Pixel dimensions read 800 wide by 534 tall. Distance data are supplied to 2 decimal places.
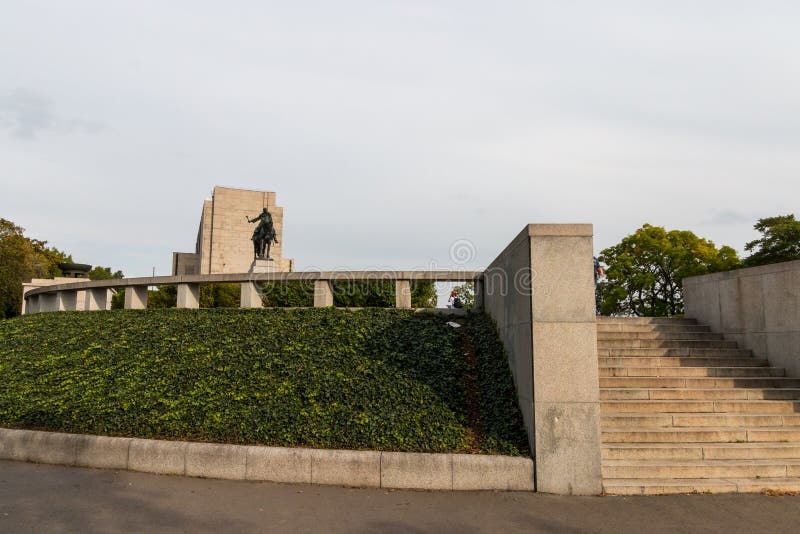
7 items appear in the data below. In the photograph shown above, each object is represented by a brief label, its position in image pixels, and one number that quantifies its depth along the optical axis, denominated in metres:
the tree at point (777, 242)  32.78
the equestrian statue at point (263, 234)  25.62
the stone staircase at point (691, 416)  6.64
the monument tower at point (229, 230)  56.88
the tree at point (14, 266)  42.09
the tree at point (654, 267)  36.41
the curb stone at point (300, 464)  6.63
